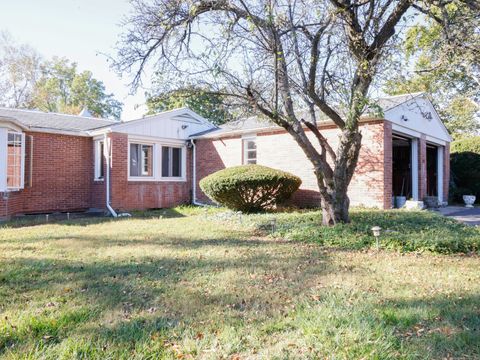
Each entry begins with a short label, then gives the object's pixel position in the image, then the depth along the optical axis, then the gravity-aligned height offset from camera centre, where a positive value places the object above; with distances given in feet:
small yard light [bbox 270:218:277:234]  26.68 -3.10
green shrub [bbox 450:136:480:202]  55.67 +2.83
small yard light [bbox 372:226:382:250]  19.97 -2.63
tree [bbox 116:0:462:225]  23.35 +9.46
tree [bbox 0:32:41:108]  90.94 +30.02
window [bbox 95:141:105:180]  43.14 +2.91
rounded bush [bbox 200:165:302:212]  35.22 -0.26
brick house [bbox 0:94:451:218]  36.19 +3.25
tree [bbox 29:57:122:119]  105.09 +30.35
